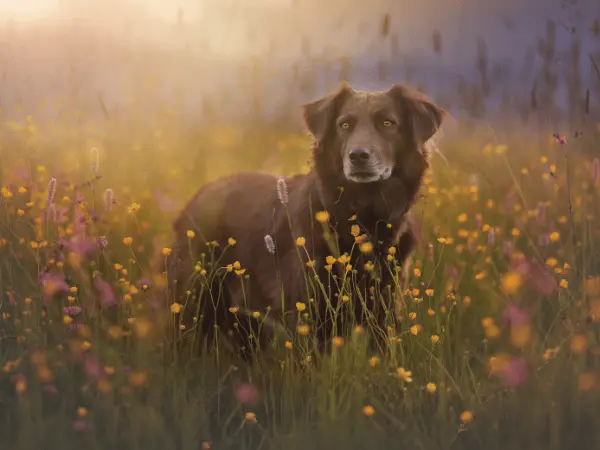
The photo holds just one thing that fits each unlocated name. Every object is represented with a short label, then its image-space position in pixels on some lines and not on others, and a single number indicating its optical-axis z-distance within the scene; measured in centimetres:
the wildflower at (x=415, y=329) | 310
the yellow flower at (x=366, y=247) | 353
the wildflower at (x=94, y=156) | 388
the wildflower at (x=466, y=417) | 271
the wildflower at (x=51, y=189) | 349
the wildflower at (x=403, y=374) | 271
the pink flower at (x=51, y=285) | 343
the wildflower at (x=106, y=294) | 347
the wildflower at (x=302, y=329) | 309
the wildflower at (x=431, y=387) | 276
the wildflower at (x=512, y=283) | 370
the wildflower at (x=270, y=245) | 326
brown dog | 371
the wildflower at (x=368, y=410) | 267
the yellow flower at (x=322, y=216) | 356
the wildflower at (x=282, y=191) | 342
